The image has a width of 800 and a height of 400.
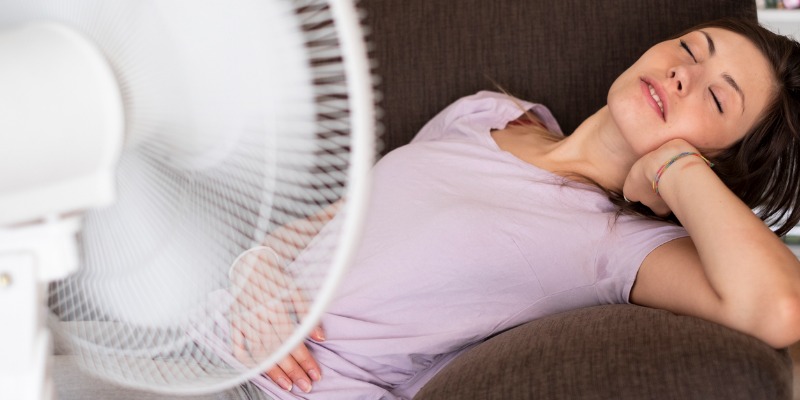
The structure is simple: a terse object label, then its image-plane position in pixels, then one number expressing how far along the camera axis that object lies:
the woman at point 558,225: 1.13
